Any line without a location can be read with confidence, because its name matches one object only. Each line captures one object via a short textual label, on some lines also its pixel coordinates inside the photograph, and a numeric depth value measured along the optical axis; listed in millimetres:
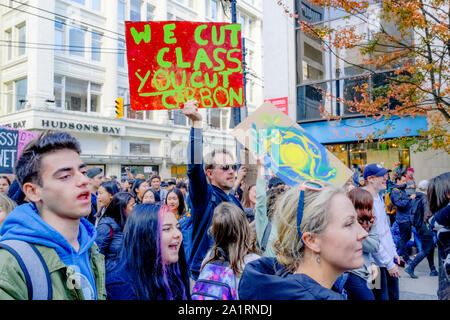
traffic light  16244
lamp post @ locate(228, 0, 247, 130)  10219
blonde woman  1678
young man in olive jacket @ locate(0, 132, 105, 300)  1674
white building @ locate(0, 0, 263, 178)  21219
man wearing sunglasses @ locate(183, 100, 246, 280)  3186
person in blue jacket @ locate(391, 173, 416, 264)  7293
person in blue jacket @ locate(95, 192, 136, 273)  3629
